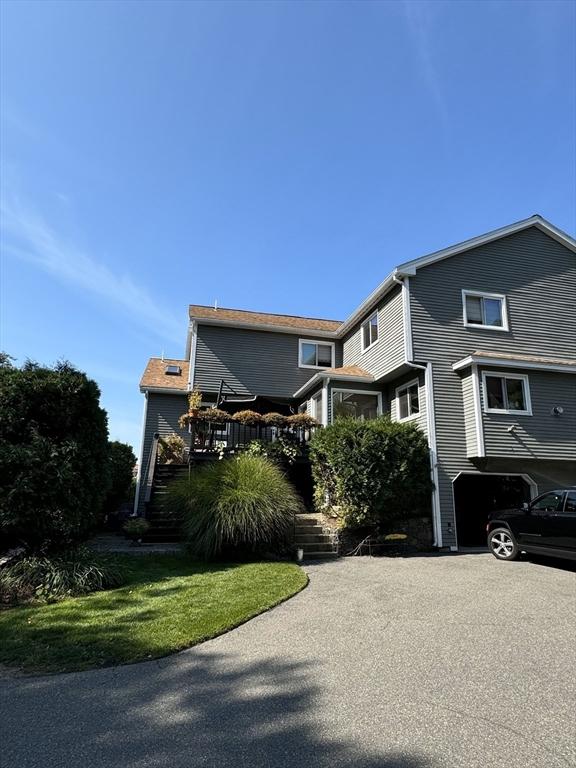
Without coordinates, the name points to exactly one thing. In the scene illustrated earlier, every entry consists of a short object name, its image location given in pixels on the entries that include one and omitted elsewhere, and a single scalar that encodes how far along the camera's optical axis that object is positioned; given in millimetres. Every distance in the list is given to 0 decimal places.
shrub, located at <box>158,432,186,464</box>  15334
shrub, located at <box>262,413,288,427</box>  14130
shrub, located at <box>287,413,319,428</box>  14445
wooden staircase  11125
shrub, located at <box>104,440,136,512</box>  15570
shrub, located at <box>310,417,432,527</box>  11258
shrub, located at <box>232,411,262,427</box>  13984
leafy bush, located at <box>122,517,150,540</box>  11195
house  13086
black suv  8609
